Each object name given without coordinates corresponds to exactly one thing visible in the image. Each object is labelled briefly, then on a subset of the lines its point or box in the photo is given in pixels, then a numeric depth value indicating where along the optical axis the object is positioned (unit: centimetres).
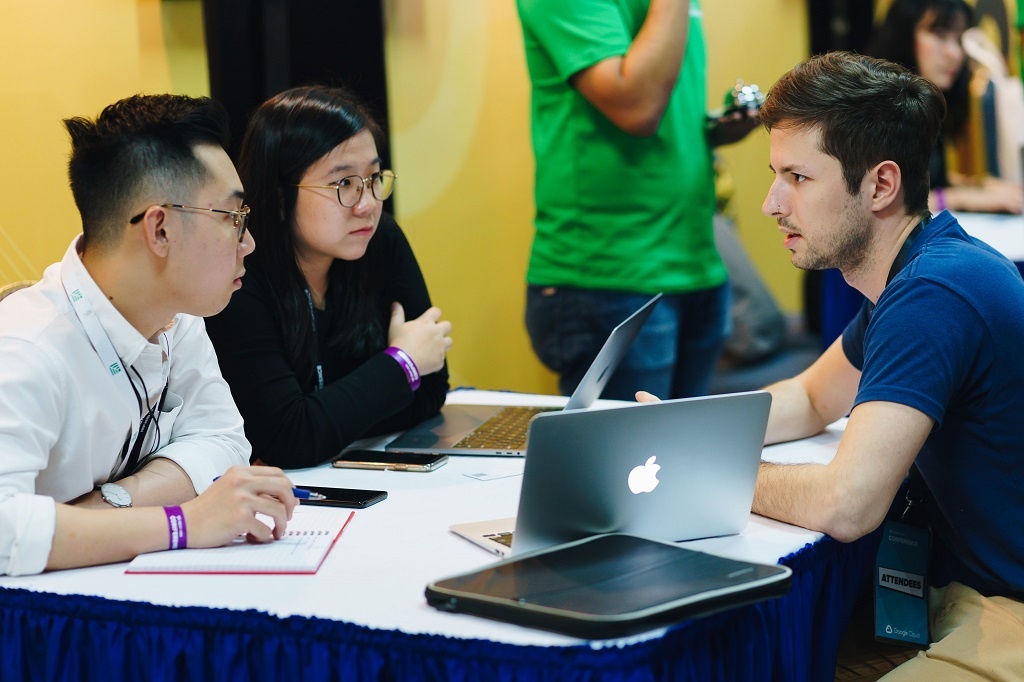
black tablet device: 249
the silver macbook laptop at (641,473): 260
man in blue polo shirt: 275
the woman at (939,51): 491
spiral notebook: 265
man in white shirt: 267
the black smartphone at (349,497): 286
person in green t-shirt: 352
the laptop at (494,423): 297
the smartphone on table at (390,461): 303
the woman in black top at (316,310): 307
